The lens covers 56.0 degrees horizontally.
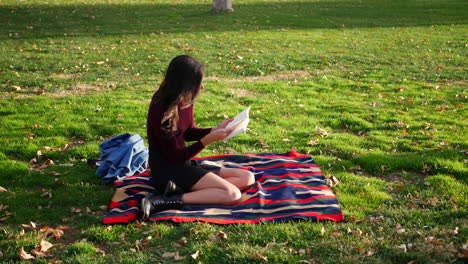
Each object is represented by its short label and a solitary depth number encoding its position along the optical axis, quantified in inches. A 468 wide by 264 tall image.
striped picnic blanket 198.5
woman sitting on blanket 197.3
